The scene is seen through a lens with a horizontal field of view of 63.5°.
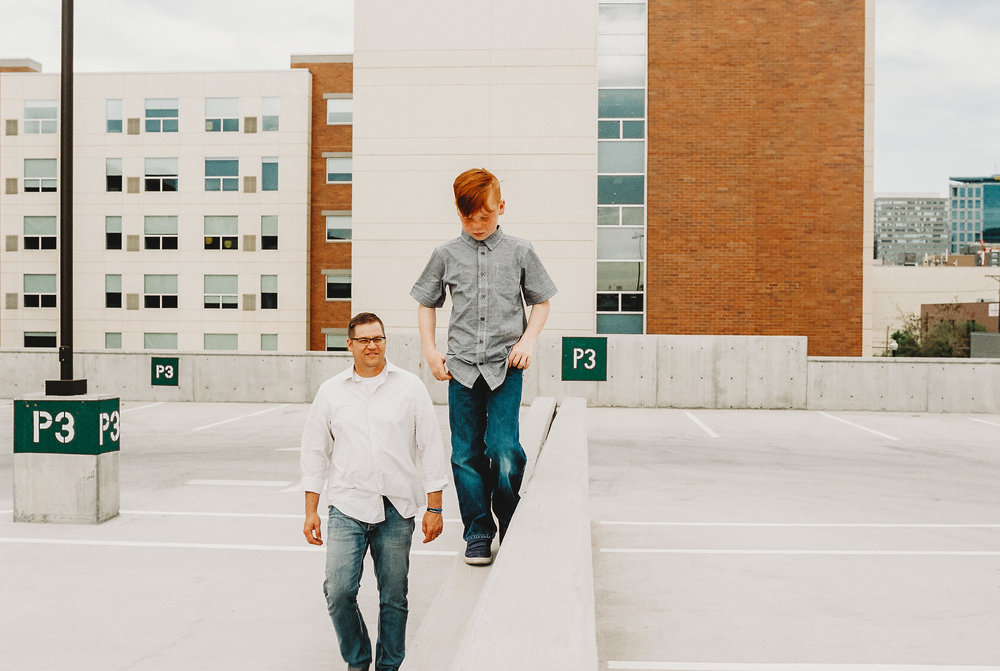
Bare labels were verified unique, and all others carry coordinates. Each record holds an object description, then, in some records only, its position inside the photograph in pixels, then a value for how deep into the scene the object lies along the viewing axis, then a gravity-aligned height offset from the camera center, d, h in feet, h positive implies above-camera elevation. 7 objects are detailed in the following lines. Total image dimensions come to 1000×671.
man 11.97 -2.42
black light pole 25.17 +2.78
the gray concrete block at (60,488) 24.75 -5.32
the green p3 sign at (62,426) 24.59 -3.40
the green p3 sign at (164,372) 71.51 -4.99
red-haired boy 12.59 -0.44
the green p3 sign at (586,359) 69.05 -3.48
